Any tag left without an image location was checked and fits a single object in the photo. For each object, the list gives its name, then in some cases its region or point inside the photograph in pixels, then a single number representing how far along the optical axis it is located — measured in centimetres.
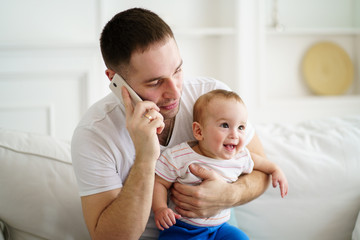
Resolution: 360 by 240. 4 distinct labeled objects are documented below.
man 129
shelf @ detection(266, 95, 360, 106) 322
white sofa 152
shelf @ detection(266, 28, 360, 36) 324
